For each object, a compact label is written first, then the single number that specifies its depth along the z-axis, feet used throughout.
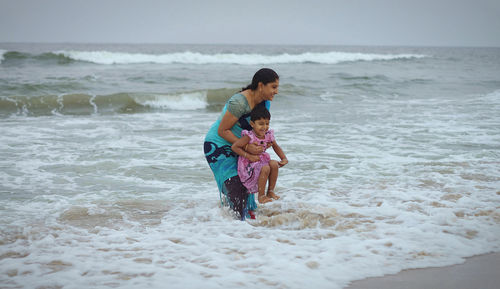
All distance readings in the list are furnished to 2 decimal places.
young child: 12.50
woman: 12.60
